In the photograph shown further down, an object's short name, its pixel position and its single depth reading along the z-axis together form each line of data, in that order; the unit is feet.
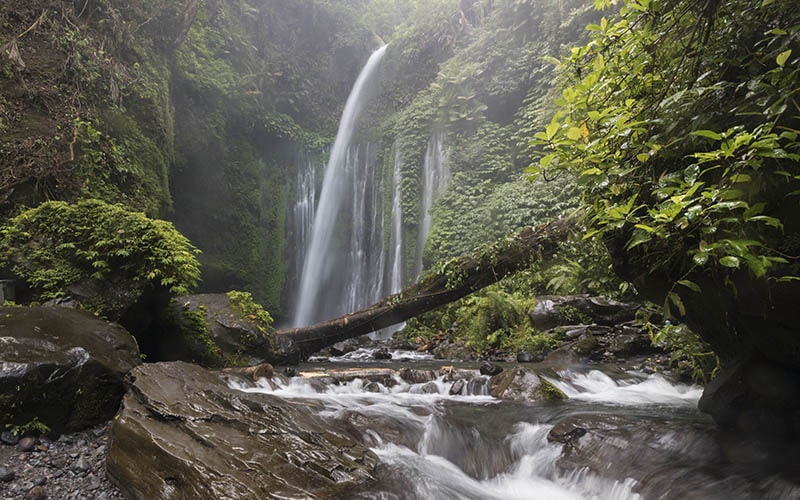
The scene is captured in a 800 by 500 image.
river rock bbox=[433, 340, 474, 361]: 32.50
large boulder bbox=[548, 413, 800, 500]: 9.47
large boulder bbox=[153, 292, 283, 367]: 23.63
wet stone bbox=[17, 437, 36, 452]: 11.22
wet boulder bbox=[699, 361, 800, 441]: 9.71
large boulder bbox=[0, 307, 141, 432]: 11.81
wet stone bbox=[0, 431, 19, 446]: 11.27
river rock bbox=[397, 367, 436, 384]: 21.72
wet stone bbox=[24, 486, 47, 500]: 9.66
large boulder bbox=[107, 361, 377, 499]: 9.29
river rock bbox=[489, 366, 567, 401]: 18.33
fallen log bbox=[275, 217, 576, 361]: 24.31
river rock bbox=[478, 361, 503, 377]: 21.91
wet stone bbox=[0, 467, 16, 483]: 10.02
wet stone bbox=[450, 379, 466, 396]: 20.25
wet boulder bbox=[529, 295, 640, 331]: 28.43
